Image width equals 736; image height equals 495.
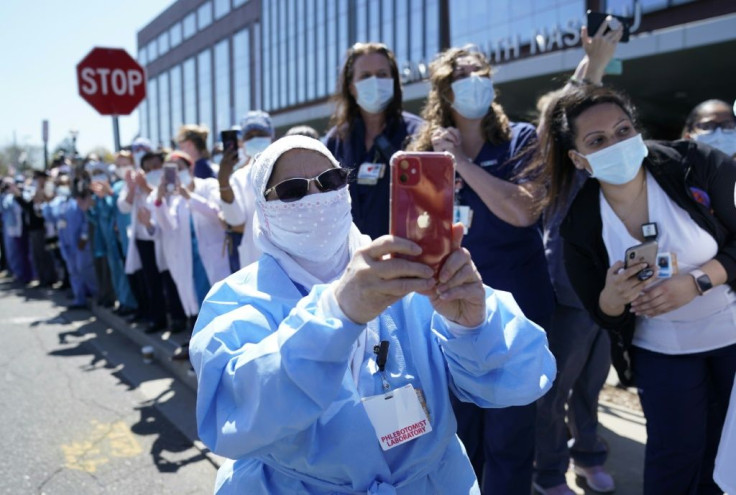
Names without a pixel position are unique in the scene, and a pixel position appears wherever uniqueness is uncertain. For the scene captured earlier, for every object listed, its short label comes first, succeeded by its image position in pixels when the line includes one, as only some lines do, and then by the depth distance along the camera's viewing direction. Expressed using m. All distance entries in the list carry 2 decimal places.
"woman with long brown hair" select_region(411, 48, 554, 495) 2.62
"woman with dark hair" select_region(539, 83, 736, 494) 2.28
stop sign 7.46
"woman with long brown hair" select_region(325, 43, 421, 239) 3.18
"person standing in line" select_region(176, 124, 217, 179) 6.08
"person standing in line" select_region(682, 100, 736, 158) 3.74
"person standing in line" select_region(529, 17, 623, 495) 3.22
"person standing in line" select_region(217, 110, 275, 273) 4.21
